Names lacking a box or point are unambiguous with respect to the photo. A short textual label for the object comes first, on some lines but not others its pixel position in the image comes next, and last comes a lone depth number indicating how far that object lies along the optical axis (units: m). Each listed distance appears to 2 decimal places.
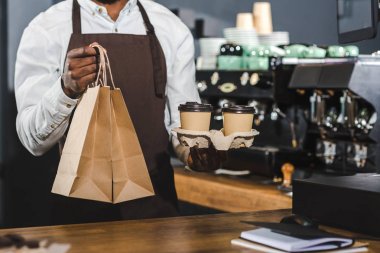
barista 2.67
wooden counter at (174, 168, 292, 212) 3.76
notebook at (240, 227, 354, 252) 1.85
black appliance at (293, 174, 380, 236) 2.09
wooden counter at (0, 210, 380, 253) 1.88
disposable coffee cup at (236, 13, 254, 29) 5.09
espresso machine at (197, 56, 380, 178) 3.69
